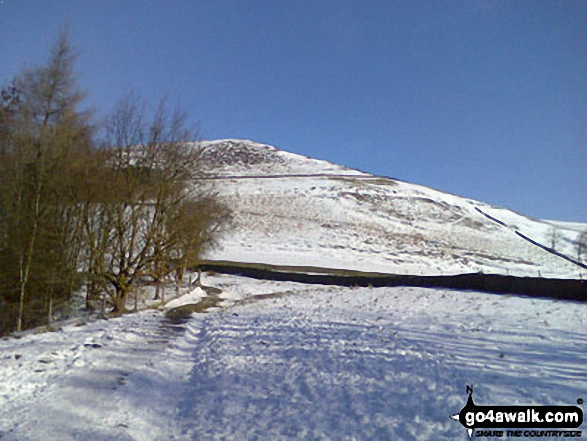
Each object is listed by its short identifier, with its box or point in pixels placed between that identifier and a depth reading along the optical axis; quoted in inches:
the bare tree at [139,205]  738.2
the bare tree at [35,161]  589.0
